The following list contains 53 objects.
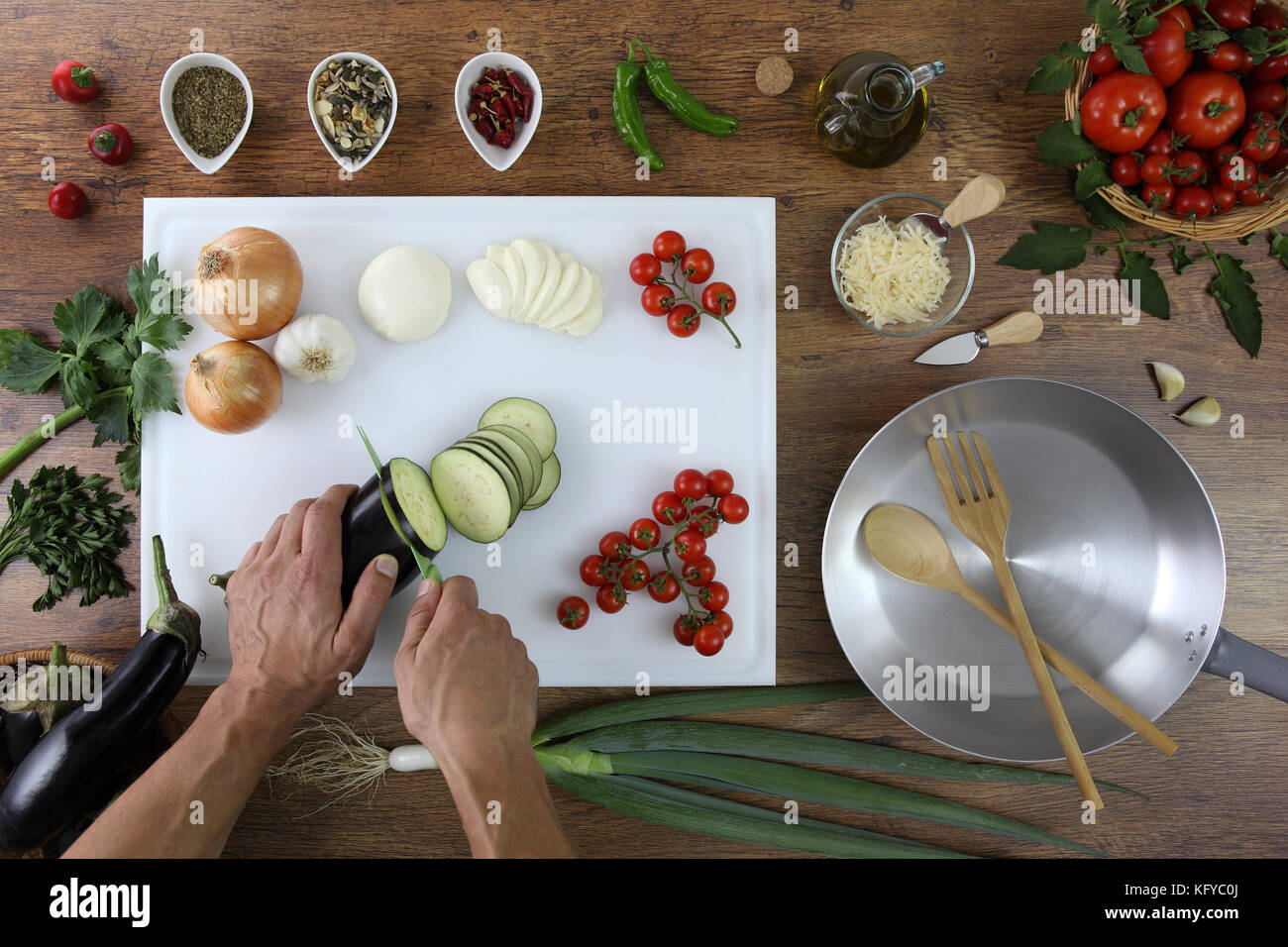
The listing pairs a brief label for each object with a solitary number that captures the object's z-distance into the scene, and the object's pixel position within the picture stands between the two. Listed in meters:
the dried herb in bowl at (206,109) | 1.29
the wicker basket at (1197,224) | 1.26
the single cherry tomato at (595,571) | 1.29
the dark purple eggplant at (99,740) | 1.14
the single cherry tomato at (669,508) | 1.28
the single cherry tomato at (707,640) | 1.28
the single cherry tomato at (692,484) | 1.29
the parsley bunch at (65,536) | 1.30
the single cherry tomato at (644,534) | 1.27
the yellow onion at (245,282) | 1.21
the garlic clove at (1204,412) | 1.36
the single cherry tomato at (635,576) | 1.27
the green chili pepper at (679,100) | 1.32
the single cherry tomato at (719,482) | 1.29
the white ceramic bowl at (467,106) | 1.28
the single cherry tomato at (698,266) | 1.29
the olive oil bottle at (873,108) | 1.22
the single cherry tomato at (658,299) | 1.29
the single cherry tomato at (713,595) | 1.29
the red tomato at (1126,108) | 1.22
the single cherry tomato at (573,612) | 1.28
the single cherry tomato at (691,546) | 1.28
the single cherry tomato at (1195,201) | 1.26
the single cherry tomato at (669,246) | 1.29
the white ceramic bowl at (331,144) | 1.27
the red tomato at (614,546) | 1.29
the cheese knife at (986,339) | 1.35
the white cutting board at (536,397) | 1.33
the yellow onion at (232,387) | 1.22
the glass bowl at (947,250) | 1.31
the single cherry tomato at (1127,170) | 1.28
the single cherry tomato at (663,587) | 1.29
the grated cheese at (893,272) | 1.27
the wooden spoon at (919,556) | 1.29
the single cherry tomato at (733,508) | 1.29
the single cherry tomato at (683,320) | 1.30
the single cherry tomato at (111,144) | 1.32
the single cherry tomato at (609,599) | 1.28
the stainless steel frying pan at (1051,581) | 1.30
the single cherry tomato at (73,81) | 1.33
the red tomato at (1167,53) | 1.22
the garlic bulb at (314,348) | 1.26
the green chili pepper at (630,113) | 1.32
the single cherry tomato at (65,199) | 1.33
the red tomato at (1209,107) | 1.21
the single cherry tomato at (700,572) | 1.29
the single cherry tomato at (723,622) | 1.29
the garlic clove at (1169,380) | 1.36
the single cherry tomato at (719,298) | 1.29
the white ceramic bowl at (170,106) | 1.27
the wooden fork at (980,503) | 1.29
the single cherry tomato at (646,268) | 1.29
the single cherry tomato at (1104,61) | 1.24
